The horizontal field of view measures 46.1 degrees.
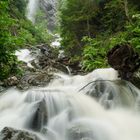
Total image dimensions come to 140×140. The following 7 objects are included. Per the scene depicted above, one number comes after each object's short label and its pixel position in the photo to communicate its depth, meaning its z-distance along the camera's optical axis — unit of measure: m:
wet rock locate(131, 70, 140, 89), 5.56
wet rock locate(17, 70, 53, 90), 6.27
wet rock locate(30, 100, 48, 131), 4.28
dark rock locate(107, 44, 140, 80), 5.56
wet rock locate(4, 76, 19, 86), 5.90
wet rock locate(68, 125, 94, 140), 3.91
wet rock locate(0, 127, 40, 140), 3.45
